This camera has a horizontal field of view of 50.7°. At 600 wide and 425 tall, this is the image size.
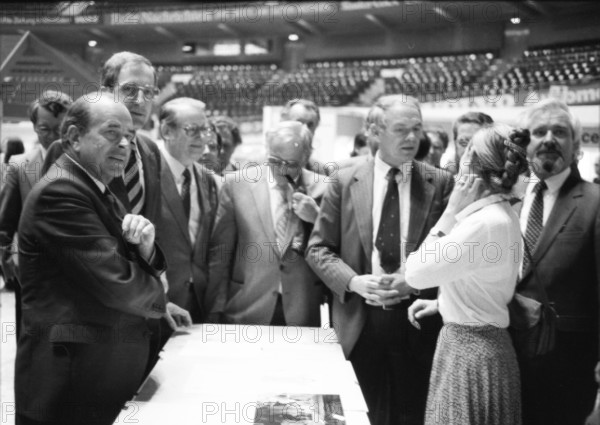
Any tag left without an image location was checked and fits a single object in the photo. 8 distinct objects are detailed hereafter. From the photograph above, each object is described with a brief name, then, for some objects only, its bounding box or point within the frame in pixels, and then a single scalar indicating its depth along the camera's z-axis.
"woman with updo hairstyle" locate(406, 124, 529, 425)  1.92
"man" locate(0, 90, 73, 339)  2.87
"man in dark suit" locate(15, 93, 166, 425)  1.62
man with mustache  2.24
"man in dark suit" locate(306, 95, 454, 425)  2.47
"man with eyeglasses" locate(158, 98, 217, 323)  2.59
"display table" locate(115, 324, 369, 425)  1.43
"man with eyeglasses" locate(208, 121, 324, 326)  2.61
